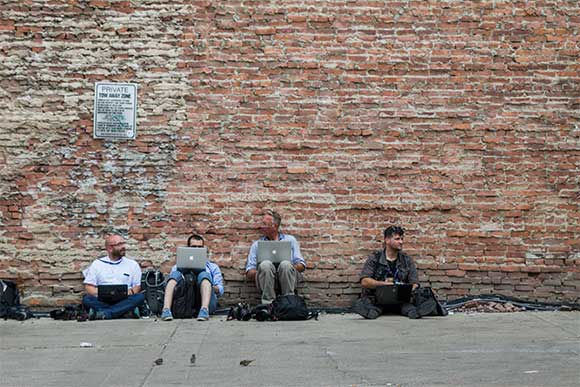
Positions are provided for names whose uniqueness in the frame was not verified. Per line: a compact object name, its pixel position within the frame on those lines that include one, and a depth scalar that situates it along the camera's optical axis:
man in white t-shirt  10.10
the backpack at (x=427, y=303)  9.98
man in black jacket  10.16
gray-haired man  10.29
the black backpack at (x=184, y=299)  10.03
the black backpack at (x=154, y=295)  10.38
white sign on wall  10.76
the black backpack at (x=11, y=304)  10.12
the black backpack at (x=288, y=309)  9.78
